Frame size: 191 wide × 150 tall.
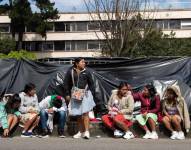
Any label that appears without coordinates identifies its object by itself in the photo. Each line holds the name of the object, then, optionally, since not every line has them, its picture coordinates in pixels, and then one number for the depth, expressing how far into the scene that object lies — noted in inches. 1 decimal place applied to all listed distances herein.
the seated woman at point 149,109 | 317.7
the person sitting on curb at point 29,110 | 321.2
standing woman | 312.7
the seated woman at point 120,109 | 318.3
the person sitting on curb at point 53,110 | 320.8
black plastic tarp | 387.7
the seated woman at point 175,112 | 316.4
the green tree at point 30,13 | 1620.7
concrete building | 1946.8
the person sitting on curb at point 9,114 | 316.4
